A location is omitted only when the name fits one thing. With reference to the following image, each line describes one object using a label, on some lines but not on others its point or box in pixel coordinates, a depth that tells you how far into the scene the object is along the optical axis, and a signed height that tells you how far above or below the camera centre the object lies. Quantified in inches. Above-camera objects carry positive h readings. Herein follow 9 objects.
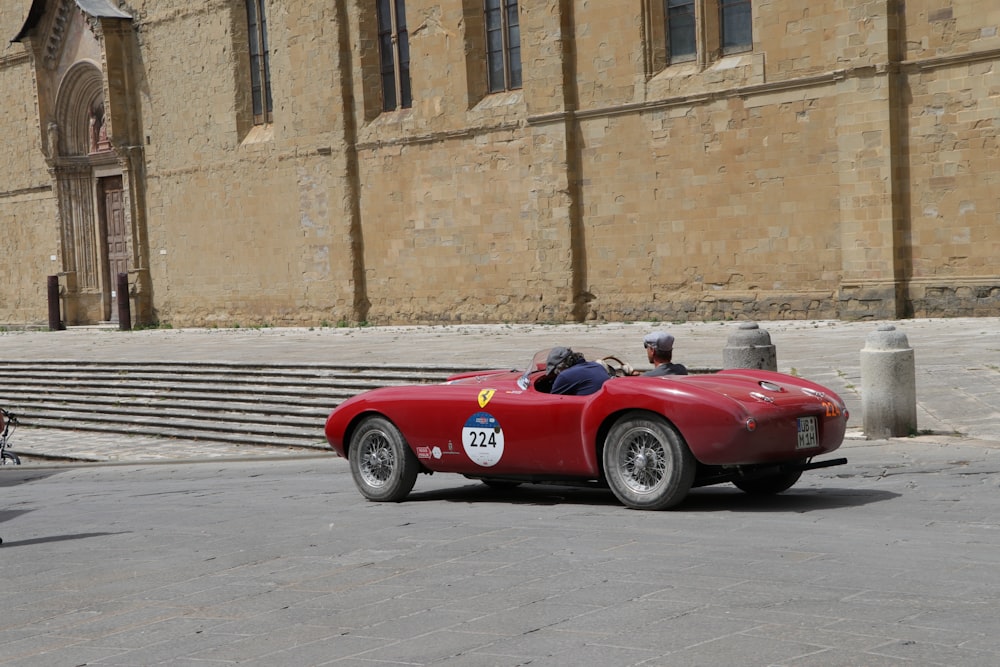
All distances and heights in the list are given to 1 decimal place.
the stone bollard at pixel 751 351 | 508.4 -41.4
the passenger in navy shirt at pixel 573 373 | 341.1 -31.2
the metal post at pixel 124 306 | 1421.0 -35.5
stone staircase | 709.3 -76.1
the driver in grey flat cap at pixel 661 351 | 343.3 -26.9
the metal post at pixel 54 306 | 1498.5 -32.9
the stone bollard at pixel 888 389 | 437.1 -50.2
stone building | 839.1 +74.6
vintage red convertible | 307.6 -45.0
